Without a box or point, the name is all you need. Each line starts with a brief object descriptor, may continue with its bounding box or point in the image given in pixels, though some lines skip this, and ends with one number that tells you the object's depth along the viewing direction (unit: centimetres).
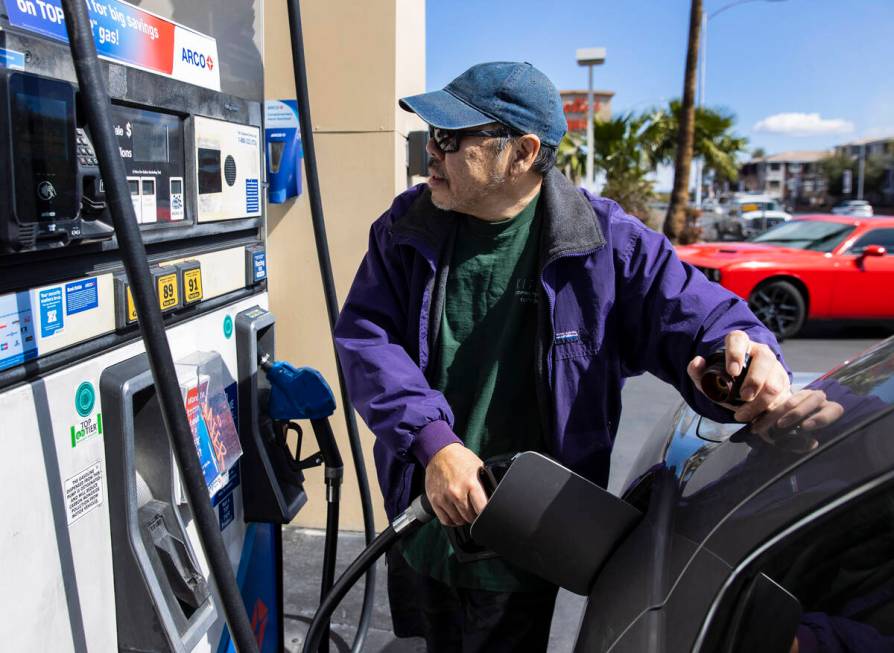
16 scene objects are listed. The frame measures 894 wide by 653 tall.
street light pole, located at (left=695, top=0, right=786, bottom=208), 3080
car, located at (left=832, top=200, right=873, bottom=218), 3812
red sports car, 921
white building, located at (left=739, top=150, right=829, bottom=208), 7469
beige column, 317
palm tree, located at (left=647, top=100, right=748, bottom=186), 2252
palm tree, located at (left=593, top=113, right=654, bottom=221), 1950
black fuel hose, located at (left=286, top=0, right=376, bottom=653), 204
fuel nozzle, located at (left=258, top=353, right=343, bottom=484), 211
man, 177
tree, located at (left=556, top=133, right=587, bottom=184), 2162
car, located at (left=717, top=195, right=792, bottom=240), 2997
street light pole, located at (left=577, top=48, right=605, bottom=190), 1470
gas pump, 121
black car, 112
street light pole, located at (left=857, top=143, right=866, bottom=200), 5697
